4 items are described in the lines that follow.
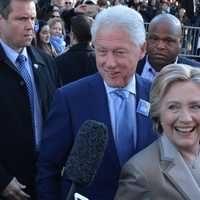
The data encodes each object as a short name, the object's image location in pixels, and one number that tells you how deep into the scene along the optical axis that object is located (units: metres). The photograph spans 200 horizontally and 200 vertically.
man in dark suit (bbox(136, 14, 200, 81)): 4.74
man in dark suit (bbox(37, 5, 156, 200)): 2.60
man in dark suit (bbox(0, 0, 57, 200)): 3.17
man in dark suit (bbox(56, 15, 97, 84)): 5.36
